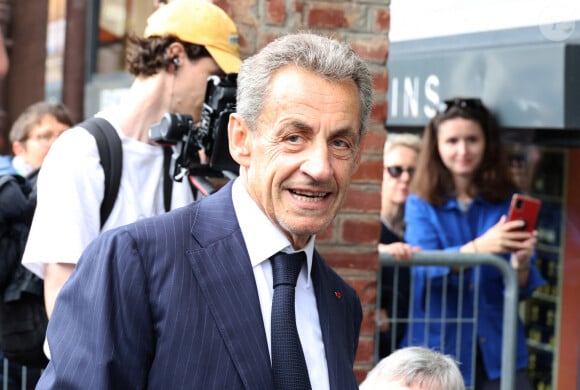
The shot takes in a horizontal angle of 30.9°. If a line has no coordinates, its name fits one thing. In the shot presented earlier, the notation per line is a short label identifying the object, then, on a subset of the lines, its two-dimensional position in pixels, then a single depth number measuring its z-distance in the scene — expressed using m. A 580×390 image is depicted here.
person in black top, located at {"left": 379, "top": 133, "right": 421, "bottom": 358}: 4.49
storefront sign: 4.59
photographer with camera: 2.91
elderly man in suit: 1.94
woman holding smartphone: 4.62
